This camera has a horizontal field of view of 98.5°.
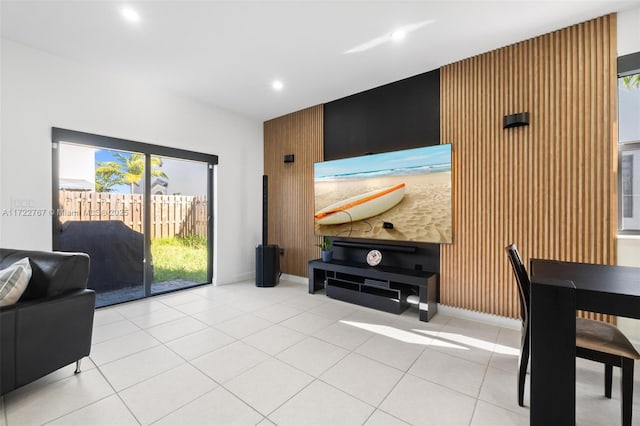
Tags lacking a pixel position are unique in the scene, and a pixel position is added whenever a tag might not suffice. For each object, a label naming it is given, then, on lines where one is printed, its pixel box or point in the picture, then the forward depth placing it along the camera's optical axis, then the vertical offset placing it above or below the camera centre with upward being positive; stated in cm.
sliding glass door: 343 -1
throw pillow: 181 -48
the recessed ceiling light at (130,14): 250 +182
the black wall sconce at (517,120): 290 +98
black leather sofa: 174 -75
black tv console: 333 -100
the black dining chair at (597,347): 151 -78
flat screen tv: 348 +23
